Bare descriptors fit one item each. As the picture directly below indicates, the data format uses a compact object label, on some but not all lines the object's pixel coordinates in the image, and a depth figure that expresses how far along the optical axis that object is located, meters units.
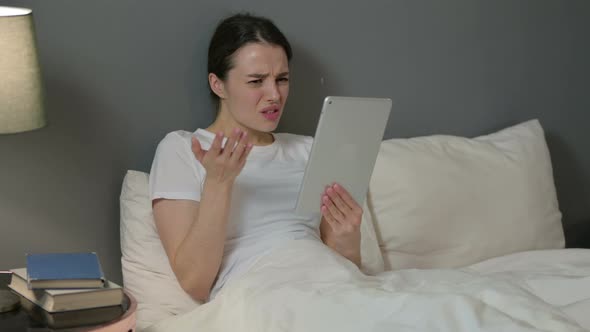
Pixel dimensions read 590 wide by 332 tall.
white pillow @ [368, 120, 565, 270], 2.38
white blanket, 1.56
